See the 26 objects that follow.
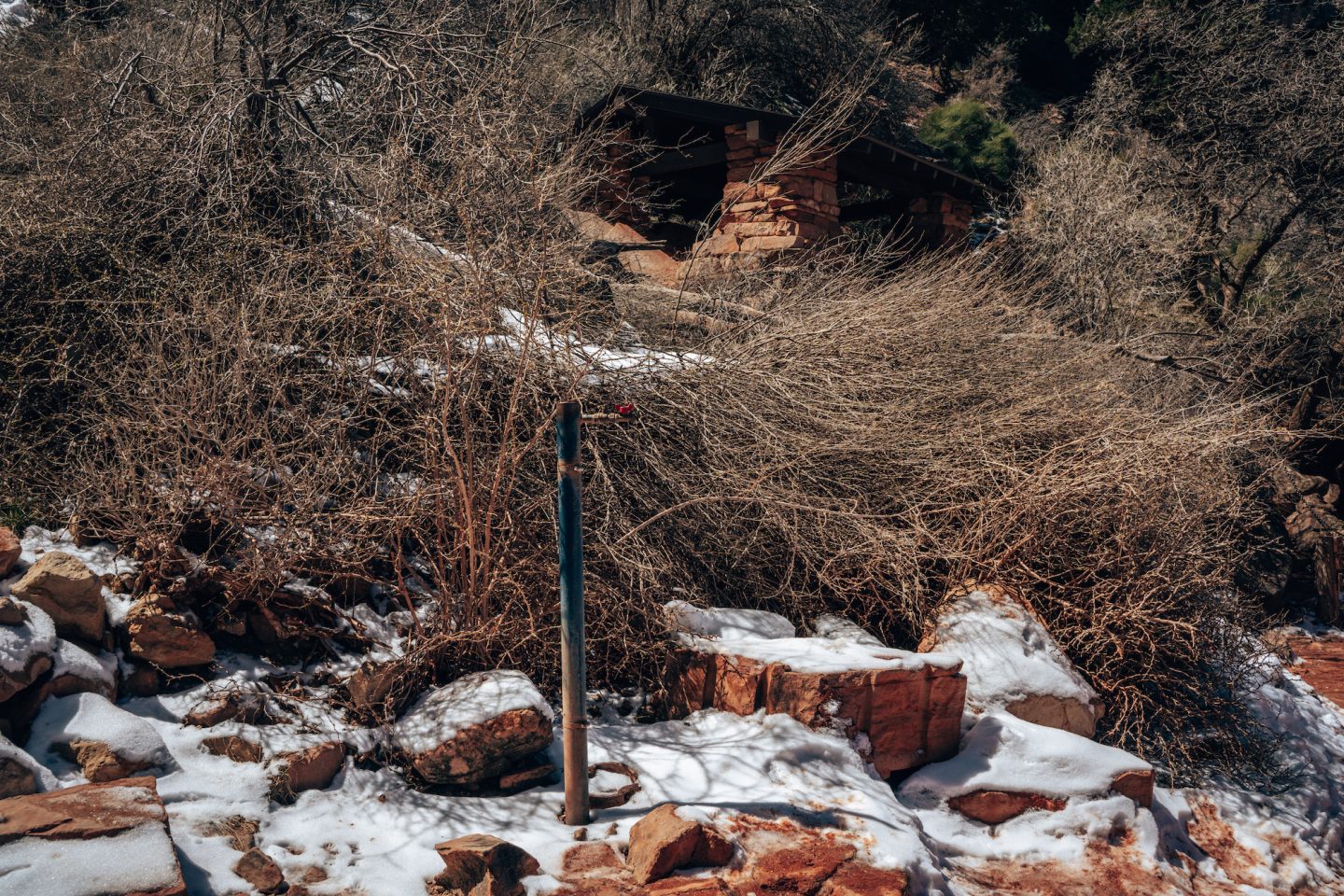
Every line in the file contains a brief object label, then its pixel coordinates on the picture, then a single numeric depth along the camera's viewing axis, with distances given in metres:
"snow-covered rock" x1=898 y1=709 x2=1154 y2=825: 3.60
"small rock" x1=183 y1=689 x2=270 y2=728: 3.21
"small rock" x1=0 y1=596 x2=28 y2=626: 3.00
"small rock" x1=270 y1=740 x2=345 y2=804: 3.01
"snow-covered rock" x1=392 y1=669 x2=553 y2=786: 3.15
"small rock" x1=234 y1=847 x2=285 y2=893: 2.57
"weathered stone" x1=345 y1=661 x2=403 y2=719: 3.43
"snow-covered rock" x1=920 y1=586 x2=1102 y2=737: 4.01
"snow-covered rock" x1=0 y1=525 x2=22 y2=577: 3.37
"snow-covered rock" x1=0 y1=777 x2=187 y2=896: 2.20
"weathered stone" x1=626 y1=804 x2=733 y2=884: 2.70
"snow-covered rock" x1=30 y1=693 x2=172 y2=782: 2.85
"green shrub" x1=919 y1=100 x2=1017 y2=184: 14.84
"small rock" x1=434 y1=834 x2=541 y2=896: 2.58
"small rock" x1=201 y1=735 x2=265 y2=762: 3.09
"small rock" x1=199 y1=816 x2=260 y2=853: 2.73
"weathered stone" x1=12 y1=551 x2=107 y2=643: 3.23
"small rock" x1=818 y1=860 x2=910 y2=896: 2.74
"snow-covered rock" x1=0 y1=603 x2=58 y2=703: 2.87
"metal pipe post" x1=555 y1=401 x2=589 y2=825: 2.81
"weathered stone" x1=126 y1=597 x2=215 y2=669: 3.37
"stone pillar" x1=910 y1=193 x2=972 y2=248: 10.28
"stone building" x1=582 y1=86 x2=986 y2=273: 8.16
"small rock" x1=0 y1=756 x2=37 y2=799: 2.62
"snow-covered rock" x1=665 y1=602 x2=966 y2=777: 3.52
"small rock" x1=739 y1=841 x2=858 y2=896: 2.74
